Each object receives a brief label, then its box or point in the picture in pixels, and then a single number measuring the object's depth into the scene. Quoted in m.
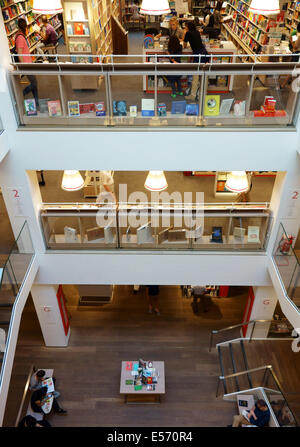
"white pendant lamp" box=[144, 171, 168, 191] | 6.14
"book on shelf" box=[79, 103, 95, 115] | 5.18
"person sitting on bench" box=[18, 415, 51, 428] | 6.02
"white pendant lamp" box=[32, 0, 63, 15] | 4.35
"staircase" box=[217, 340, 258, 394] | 7.16
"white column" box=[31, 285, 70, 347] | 7.22
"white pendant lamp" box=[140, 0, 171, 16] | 4.69
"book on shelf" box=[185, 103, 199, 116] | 5.21
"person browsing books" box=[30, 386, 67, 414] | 6.50
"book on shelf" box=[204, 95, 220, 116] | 5.17
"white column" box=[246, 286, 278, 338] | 7.20
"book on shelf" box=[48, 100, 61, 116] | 5.20
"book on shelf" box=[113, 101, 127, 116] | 5.20
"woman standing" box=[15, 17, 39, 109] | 5.09
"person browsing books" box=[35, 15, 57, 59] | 7.65
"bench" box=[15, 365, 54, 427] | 6.57
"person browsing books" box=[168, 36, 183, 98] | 6.00
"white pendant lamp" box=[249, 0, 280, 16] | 4.59
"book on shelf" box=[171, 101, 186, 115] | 5.20
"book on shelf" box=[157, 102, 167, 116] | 5.23
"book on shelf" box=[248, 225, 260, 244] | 6.31
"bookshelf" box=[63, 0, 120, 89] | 7.82
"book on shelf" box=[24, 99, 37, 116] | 5.18
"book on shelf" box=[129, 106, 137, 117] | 5.21
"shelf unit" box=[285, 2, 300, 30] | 9.03
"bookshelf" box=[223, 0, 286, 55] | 9.38
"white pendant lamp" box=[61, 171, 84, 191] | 6.30
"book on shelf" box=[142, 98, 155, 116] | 5.19
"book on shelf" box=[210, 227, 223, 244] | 6.33
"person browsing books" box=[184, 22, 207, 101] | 6.54
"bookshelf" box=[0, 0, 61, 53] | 7.76
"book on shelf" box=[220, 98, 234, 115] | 5.16
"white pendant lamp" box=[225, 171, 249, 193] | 6.11
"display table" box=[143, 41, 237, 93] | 5.05
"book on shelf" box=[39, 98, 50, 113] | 5.20
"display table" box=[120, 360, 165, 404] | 6.73
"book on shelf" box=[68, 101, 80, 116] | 5.17
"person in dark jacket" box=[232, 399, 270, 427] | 6.18
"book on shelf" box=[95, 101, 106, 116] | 5.21
